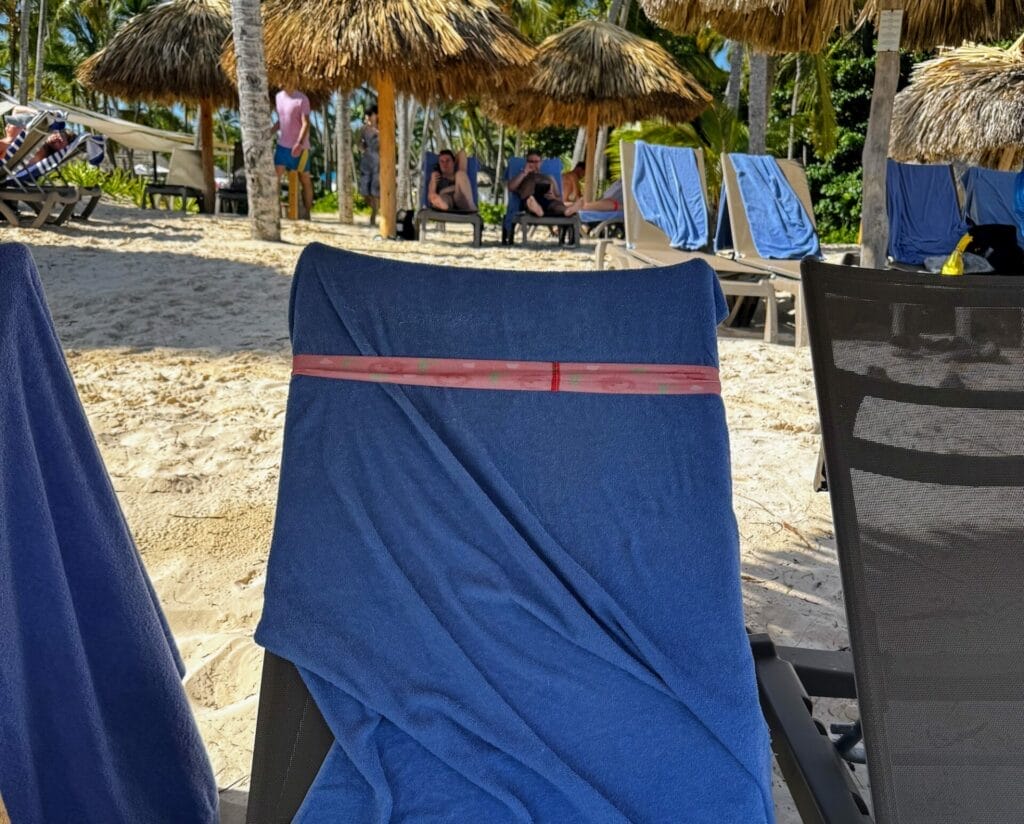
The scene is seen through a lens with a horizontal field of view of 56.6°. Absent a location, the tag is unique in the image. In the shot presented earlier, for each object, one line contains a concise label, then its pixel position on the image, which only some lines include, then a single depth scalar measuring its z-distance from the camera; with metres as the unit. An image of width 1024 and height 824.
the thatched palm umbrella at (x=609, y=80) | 13.59
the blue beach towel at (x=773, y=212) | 7.20
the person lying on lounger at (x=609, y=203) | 12.85
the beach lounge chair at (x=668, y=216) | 6.75
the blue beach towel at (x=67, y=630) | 1.31
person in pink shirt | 11.56
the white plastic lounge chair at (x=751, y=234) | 6.11
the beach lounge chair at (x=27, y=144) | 9.18
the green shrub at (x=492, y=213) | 17.86
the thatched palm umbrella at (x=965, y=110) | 10.95
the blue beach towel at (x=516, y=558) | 1.37
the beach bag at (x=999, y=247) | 6.86
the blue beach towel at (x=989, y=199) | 8.91
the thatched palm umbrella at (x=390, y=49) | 10.41
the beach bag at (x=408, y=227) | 11.13
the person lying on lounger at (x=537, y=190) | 11.75
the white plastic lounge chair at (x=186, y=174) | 14.09
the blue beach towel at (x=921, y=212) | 8.05
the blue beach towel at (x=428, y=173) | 11.30
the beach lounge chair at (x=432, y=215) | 10.91
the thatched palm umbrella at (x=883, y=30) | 4.95
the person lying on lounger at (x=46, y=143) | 9.98
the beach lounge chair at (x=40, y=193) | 9.08
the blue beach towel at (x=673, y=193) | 7.44
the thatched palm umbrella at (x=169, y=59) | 13.31
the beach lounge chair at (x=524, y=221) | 11.63
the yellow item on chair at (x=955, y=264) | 5.01
